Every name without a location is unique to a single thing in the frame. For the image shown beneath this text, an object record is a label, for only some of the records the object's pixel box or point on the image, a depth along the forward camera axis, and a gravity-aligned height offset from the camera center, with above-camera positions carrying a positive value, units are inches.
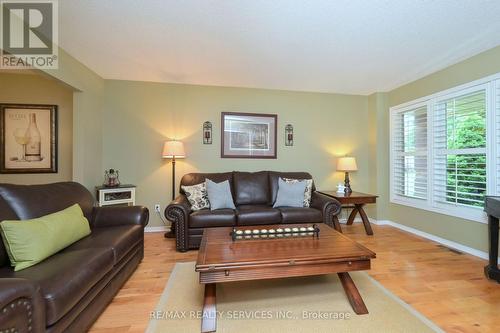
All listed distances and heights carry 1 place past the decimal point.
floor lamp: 130.6 +9.4
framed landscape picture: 149.3 +22.0
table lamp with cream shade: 148.8 +0.7
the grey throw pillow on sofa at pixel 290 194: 127.1 -16.1
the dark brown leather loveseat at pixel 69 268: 38.4 -24.4
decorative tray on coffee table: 77.8 -23.9
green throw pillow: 54.3 -19.0
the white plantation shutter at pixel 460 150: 104.0 +8.9
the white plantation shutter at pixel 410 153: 133.8 +9.1
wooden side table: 133.2 -20.1
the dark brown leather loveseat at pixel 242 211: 108.9 -23.3
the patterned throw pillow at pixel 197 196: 121.0 -16.3
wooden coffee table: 58.5 -26.0
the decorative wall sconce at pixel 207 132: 147.7 +23.3
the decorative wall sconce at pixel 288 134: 157.3 +23.5
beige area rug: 58.9 -42.6
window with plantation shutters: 100.0 +9.6
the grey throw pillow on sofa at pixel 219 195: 120.1 -15.8
